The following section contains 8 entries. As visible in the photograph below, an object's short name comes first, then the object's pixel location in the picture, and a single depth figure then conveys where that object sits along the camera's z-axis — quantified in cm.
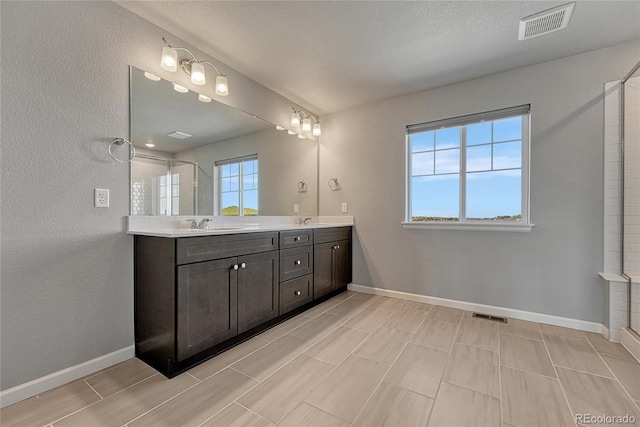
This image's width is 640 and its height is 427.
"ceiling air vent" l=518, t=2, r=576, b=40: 181
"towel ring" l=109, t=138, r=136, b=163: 179
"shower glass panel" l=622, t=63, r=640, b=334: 199
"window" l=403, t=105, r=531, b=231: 258
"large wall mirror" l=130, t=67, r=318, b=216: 195
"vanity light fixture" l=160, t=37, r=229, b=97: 195
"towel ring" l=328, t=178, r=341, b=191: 358
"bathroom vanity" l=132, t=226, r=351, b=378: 165
